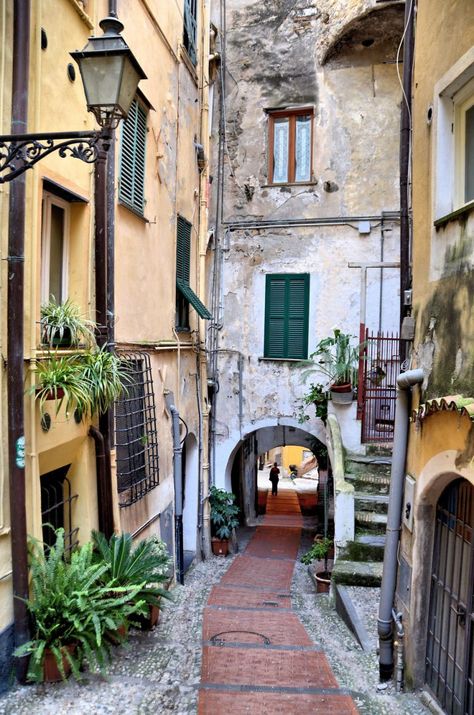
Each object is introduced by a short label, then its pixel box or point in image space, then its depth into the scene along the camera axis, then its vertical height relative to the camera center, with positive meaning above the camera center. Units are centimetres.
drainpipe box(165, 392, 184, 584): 942 -246
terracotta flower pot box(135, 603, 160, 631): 612 -299
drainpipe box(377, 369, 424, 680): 546 -184
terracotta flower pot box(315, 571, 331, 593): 916 -383
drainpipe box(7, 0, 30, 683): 456 -5
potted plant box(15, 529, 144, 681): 457 -223
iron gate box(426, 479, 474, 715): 427 -210
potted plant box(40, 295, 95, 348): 528 +13
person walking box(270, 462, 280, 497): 2231 -538
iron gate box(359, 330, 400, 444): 1011 -98
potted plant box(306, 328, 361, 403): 1022 -42
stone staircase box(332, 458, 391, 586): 769 -266
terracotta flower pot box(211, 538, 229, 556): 1209 -433
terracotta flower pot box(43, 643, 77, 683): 466 -266
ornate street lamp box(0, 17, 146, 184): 357 +155
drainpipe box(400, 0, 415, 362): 674 +252
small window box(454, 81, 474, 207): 468 +164
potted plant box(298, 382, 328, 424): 1130 -123
